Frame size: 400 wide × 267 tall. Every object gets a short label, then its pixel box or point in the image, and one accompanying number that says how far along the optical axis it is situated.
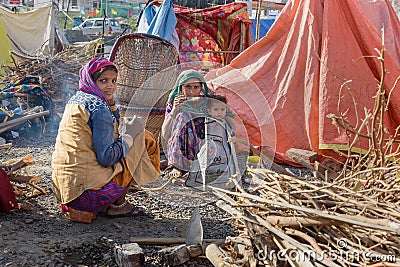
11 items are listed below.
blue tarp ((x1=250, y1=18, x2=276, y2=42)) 12.46
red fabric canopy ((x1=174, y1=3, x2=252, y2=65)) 7.88
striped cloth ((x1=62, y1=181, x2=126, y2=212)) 3.25
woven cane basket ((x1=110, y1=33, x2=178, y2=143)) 5.42
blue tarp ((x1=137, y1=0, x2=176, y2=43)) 7.21
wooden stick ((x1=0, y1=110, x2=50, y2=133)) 5.41
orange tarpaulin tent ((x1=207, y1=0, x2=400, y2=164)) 4.91
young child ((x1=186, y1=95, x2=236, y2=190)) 4.08
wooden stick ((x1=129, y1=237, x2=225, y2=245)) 2.94
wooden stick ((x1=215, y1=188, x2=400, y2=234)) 1.64
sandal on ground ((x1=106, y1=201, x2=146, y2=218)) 3.47
